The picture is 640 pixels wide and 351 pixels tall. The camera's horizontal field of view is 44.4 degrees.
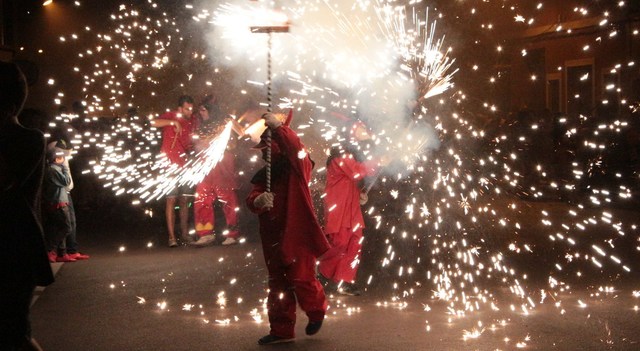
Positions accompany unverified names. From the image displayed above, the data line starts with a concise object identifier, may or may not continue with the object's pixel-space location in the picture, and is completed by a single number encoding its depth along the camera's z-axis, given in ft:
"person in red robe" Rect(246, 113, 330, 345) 19.77
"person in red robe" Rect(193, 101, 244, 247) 37.27
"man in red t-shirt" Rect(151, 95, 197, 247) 36.45
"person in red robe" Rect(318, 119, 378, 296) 25.66
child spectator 32.63
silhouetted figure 13.42
